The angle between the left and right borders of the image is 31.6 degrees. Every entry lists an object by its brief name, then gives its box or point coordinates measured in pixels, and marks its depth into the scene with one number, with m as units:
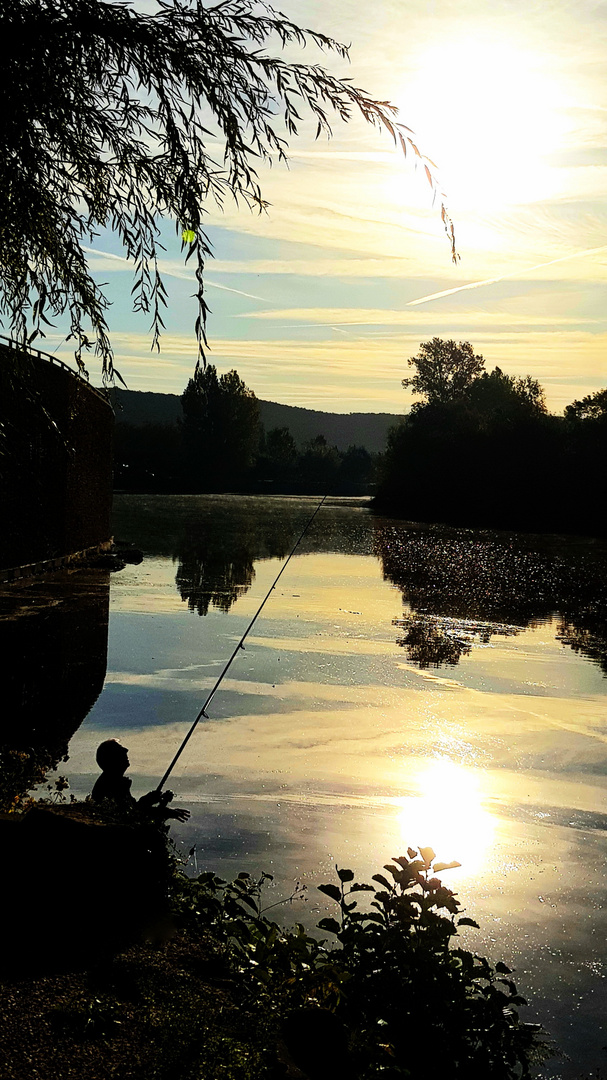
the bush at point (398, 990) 4.61
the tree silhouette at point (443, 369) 128.50
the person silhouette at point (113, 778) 6.92
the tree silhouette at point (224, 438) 139.00
